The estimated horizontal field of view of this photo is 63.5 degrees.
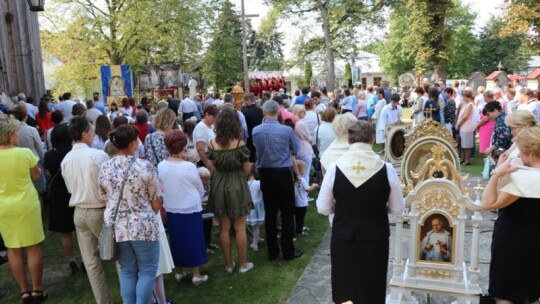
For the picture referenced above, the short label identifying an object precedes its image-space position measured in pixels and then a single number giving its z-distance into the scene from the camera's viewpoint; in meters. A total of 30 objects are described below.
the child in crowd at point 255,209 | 5.68
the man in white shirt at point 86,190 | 3.96
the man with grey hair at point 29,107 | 9.08
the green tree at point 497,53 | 53.28
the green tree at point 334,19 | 29.83
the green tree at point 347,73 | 50.81
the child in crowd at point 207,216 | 5.30
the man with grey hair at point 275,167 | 5.04
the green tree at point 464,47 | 53.28
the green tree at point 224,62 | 37.44
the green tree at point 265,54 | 54.91
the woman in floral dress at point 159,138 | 5.16
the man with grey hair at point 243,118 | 7.92
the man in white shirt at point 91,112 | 8.88
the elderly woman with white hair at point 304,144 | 6.84
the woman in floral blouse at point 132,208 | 3.51
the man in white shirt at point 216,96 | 14.76
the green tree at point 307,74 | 45.02
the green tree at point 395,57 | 56.69
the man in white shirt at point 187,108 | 13.11
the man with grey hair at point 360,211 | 3.17
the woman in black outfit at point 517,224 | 3.03
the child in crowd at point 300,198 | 5.95
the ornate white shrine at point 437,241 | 3.78
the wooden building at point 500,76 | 30.98
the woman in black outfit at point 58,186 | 4.73
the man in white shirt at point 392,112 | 10.12
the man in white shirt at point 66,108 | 10.54
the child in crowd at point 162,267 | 4.14
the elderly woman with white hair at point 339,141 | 4.55
